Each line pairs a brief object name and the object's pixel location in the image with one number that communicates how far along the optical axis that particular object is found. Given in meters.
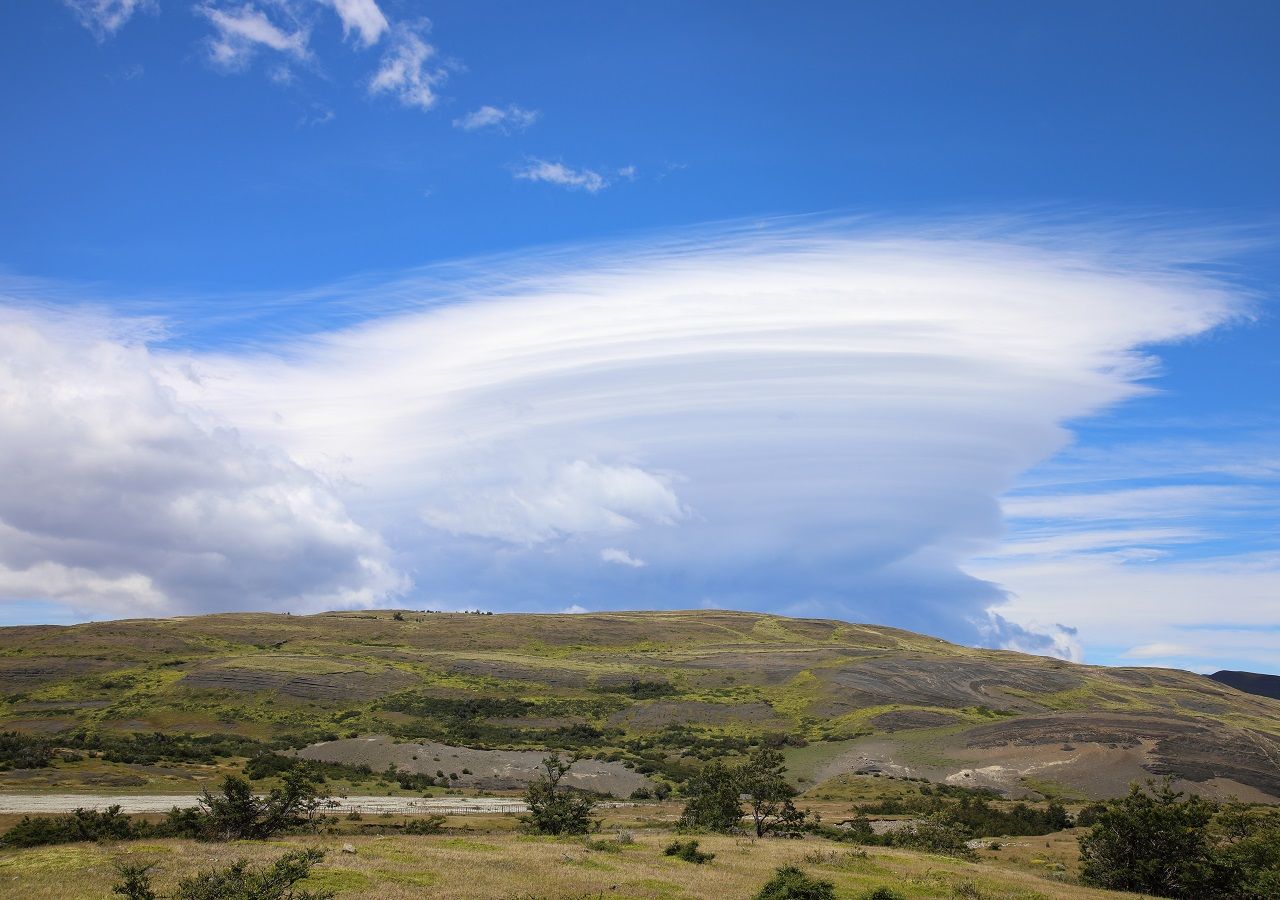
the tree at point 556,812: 44.75
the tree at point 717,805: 48.84
